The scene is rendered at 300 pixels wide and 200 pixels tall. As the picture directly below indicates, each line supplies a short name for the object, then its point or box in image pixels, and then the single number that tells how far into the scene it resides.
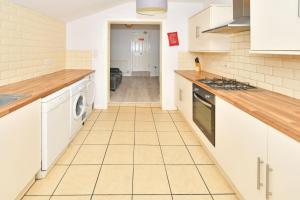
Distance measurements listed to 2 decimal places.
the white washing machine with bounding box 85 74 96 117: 4.46
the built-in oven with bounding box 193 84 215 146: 2.68
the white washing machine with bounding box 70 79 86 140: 3.31
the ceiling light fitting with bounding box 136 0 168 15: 3.15
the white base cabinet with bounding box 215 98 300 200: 1.29
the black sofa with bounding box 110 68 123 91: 7.72
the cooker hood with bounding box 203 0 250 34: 2.54
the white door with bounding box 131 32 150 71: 11.81
